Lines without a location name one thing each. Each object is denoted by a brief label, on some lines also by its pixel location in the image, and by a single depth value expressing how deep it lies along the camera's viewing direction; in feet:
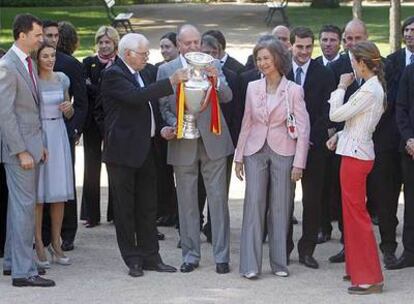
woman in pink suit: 46.13
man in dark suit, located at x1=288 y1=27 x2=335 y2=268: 48.90
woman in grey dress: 48.24
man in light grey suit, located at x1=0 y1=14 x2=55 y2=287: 43.96
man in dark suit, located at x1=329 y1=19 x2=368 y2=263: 49.44
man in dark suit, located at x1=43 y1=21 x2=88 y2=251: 51.55
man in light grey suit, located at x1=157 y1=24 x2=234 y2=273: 47.58
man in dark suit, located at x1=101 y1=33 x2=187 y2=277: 45.88
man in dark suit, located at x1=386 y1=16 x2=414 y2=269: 47.41
